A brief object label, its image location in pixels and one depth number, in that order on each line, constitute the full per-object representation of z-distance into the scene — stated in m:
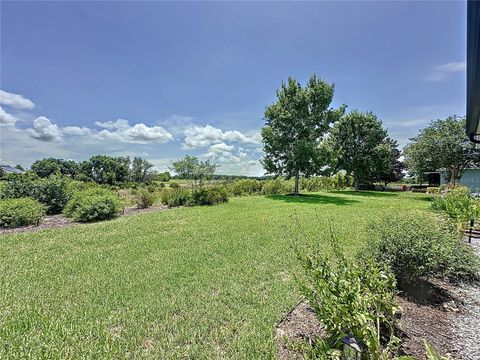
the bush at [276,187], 21.43
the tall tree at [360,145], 24.20
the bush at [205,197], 13.85
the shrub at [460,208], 6.25
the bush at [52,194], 10.27
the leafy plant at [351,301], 1.71
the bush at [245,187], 19.91
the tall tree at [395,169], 29.97
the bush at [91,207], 9.14
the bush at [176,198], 13.62
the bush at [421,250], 3.08
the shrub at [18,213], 8.00
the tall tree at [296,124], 18.84
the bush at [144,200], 12.98
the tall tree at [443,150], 16.88
